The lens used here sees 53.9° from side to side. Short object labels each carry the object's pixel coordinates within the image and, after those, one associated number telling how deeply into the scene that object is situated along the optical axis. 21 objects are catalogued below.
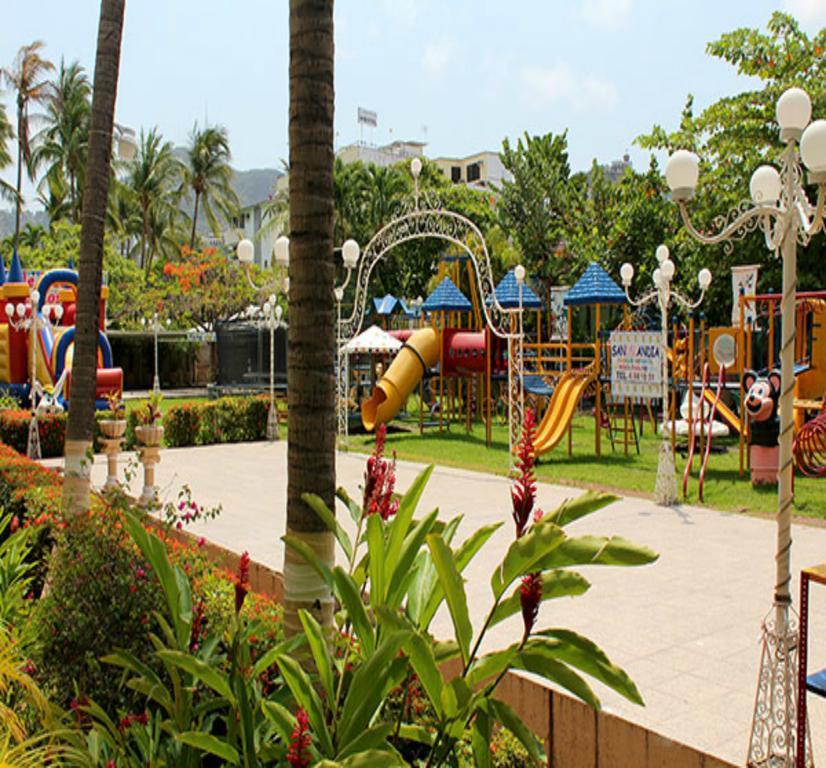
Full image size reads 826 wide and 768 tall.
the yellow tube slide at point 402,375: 16.17
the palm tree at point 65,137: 40.31
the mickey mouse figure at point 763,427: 9.72
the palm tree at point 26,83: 38.88
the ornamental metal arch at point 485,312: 11.68
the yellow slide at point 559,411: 12.05
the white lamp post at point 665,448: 9.09
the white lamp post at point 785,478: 3.18
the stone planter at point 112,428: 9.23
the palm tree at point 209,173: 46.78
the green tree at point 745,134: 17.98
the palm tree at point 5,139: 36.16
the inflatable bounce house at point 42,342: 17.91
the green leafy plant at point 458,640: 1.88
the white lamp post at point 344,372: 13.97
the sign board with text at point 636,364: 10.78
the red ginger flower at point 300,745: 1.52
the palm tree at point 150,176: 44.53
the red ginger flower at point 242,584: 2.18
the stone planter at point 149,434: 8.62
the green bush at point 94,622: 3.18
